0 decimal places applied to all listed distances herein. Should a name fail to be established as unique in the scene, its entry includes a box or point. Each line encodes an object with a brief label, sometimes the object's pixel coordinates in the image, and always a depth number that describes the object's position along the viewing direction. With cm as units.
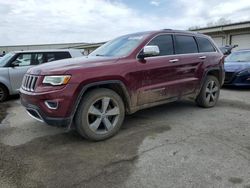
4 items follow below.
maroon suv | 292
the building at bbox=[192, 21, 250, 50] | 1731
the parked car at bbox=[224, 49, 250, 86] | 645
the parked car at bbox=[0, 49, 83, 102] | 609
